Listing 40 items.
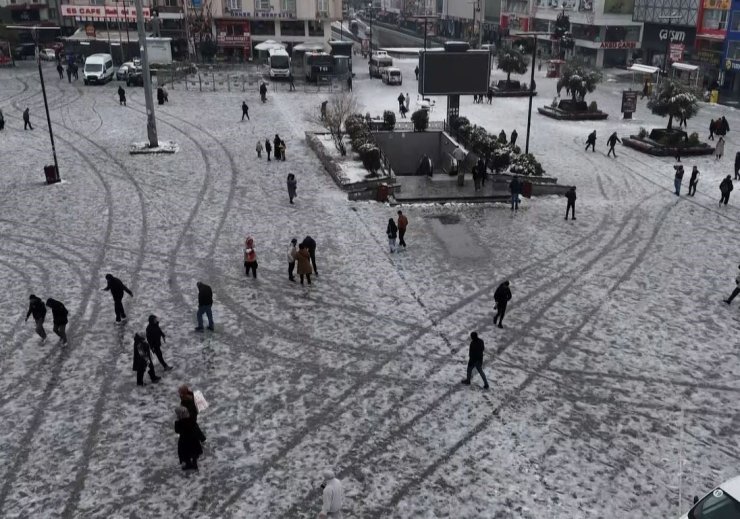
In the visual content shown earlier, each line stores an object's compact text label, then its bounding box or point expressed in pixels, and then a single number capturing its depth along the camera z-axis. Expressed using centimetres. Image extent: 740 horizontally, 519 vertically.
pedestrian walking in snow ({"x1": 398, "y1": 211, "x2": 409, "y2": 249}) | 1859
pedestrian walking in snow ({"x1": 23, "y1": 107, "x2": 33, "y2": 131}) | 3262
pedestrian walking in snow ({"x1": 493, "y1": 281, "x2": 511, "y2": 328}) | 1432
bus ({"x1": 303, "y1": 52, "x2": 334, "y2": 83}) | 5119
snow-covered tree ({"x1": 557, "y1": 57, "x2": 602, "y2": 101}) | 3962
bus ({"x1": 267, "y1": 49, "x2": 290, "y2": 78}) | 5269
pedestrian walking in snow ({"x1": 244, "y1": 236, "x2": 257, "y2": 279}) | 1678
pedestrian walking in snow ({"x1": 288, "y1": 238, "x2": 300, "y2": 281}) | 1669
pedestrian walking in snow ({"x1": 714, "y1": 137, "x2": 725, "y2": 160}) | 3027
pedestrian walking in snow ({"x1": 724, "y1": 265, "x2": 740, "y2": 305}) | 1572
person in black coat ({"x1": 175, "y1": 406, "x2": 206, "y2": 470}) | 975
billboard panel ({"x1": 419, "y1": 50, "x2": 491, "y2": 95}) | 3161
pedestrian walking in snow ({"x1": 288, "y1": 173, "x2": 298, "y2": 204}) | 2264
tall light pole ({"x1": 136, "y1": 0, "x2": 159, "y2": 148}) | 2850
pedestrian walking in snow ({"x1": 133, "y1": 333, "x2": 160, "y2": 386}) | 1191
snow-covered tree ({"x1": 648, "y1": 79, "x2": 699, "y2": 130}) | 3247
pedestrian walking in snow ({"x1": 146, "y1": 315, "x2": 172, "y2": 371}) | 1237
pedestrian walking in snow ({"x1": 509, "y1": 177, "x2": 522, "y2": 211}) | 2302
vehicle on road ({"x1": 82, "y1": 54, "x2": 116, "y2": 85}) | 4762
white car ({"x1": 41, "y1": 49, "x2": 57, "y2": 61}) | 6250
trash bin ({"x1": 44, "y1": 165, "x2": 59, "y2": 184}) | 2450
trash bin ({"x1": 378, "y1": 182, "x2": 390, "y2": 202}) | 2397
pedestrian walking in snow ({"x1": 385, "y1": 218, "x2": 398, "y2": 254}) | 1841
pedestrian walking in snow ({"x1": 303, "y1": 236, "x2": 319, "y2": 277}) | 1690
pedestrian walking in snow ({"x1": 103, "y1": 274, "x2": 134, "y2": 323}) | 1402
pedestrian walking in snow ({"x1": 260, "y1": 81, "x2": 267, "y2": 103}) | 4294
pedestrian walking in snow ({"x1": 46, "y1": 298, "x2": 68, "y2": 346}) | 1329
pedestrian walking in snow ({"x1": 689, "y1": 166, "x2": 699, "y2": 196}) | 2464
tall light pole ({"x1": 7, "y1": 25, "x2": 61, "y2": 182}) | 2460
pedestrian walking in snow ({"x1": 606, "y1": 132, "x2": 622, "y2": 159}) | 3083
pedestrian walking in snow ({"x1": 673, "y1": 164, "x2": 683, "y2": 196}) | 2492
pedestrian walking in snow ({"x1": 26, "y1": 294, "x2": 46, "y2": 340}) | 1341
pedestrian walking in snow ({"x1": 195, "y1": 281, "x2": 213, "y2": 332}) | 1359
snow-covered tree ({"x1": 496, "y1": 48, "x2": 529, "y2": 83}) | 4831
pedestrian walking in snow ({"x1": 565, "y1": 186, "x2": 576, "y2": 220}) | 2192
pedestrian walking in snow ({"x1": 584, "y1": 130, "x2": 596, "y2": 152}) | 3153
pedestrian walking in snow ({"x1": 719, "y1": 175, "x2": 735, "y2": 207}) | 2332
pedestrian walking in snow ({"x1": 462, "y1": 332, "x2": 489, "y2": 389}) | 1191
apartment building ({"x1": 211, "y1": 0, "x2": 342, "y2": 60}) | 6631
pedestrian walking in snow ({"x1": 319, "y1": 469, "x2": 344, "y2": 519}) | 875
